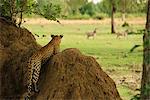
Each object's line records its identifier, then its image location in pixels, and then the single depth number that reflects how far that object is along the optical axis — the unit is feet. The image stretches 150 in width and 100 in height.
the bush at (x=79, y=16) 474.03
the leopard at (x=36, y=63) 45.03
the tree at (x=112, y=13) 281.45
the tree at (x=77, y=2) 271.43
